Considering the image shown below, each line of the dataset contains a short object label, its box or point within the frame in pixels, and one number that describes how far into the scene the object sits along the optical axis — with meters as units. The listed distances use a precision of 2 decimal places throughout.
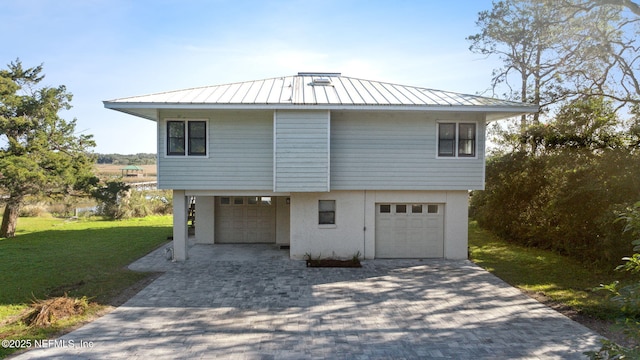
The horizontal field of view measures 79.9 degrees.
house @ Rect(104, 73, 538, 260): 11.25
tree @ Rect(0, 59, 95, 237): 15.11
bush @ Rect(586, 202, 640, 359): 3.74
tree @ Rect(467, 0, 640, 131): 14.92
